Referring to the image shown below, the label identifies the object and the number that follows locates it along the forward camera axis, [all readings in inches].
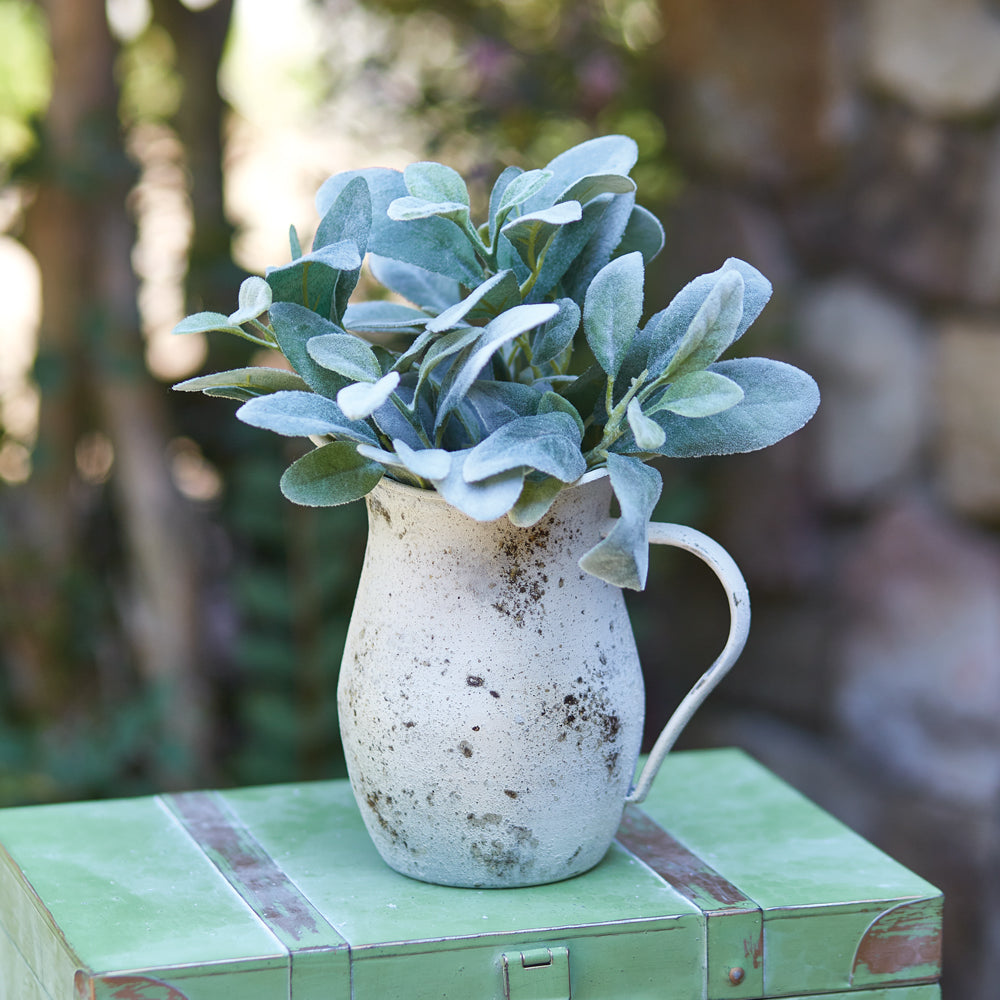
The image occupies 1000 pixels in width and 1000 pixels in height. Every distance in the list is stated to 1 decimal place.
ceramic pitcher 71.5
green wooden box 70.1
